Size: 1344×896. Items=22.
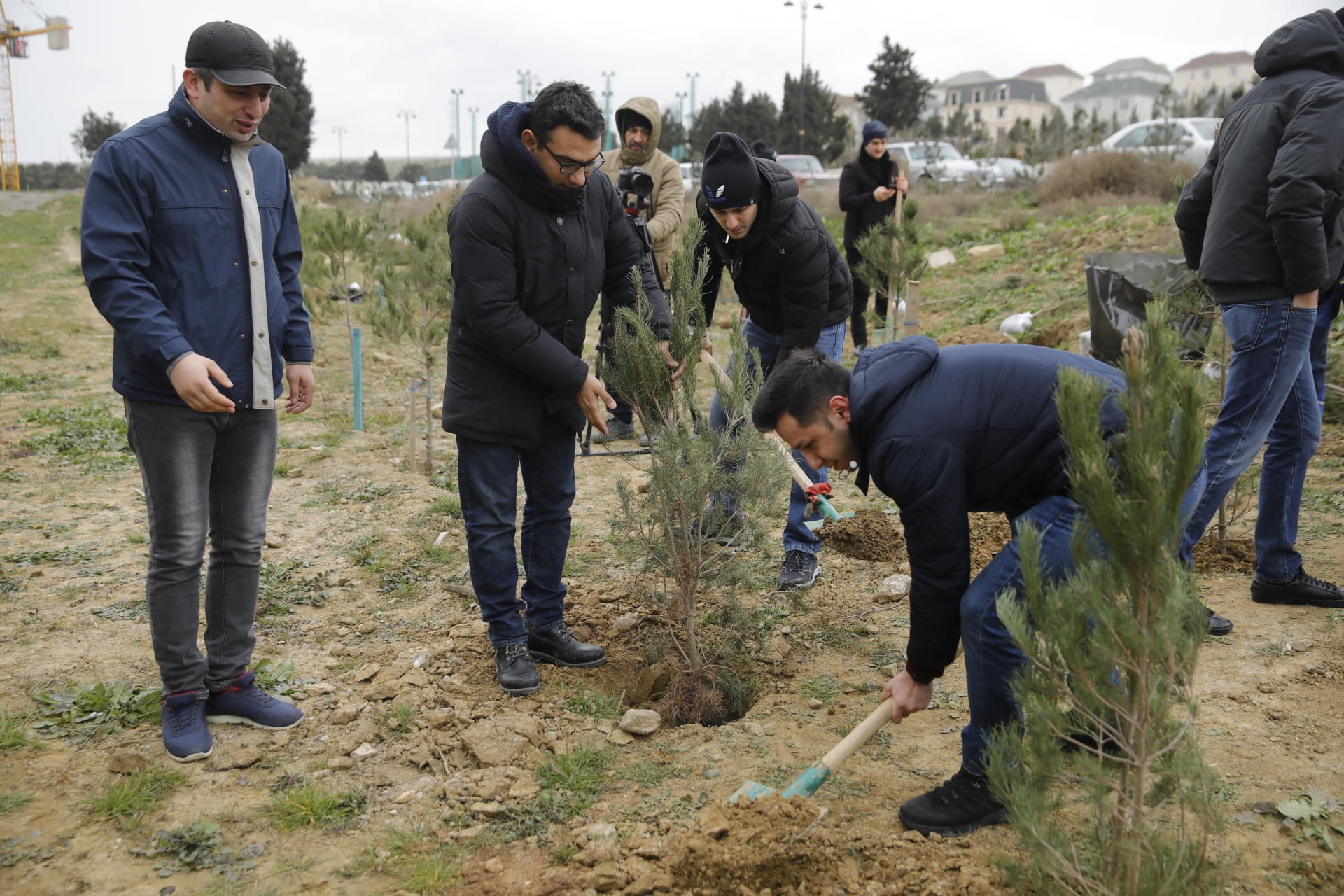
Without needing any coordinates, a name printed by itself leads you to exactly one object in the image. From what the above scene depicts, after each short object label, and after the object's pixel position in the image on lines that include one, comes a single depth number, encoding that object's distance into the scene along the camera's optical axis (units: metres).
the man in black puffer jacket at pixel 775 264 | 3.71
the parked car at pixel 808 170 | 24.83
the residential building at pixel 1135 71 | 101.56
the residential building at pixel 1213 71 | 97.25
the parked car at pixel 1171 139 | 16.88
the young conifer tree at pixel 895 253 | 7.14
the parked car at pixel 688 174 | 27.23
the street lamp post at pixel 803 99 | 33.47
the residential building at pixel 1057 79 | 104.25
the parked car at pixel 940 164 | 21.45
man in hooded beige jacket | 5.81
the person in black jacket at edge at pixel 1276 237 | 3.13
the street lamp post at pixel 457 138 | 45.03
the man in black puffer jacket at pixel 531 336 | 2.98
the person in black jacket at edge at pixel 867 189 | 7.84
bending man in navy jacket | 2.26
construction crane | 54.81
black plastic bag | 7.20
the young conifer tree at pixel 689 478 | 3.22
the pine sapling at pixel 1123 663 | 1.74
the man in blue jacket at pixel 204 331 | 2.57
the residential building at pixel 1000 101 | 90.56
